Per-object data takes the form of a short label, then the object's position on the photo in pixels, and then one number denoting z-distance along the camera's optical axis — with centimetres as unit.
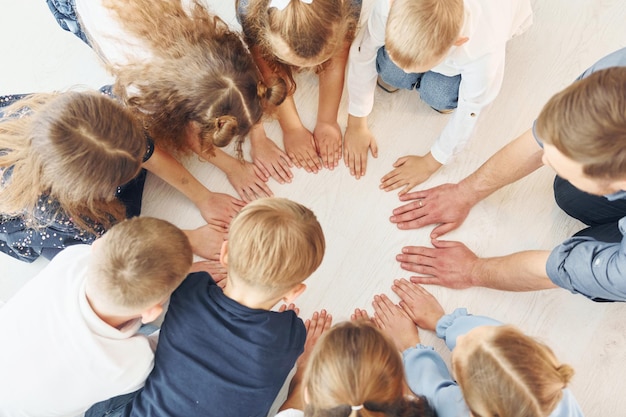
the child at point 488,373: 77
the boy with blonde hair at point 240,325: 87
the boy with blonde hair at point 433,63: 89
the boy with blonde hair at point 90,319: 85
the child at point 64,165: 92
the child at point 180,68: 99
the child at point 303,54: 92
